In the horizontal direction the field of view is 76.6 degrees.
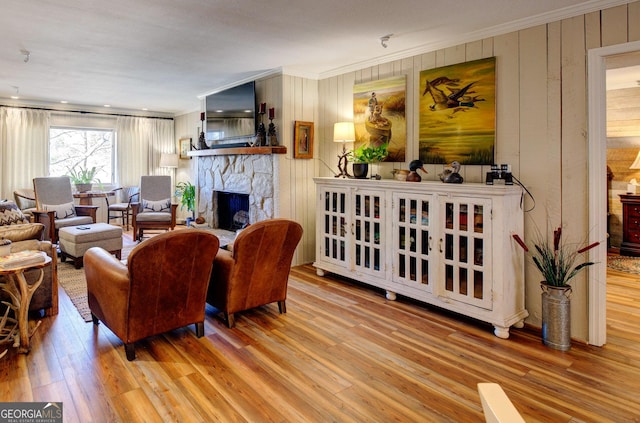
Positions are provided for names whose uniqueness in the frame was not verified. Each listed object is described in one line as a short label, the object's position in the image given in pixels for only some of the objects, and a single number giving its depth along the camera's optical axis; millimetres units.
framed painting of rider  4133
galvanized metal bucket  2824
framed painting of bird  3404
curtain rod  6951
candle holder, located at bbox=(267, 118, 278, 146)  4844
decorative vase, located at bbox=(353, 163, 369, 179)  4281
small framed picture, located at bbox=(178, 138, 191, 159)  8344
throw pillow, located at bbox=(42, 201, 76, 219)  6012
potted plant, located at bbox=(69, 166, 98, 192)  7652
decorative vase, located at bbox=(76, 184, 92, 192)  7273
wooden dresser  5535
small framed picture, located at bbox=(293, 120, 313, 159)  4930
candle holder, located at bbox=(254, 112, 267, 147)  4926
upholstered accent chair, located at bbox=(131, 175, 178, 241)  6441
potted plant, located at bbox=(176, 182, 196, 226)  8117
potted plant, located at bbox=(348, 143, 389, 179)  4203
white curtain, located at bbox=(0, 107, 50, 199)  6824
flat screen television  5152
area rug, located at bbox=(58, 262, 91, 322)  3561
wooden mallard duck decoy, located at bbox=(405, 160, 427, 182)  3744
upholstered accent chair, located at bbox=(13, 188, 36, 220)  6648
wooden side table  2709
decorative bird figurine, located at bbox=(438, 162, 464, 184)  3404
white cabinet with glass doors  3029
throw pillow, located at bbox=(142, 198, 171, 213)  6914
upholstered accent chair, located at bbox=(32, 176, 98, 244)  5676
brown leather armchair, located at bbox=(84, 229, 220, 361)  2514
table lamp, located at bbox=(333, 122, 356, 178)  4512
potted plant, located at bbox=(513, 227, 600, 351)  2826
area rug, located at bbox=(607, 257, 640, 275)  4812
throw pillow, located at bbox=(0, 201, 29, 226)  4469
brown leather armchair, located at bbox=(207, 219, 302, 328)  3029
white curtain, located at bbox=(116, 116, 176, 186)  8102
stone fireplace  4992
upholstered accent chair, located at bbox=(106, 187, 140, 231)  7949
